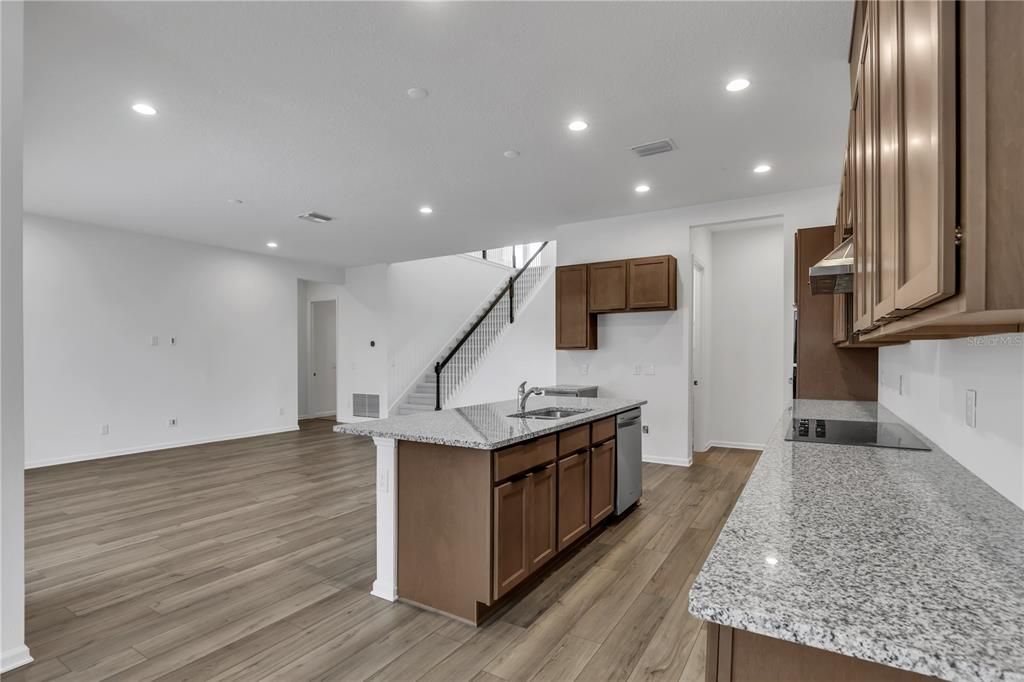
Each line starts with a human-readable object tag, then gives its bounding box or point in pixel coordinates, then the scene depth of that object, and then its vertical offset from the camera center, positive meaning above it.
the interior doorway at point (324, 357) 10.25 -0.37
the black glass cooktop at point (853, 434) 2.20 -0.46
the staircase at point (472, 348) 9.03 -0.16
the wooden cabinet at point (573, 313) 6.00 +0.32
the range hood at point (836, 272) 1.80 +0.25
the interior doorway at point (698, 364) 6.36 -0.32
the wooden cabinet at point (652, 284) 5.51 +0.62
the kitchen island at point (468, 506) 2.43 -0.88
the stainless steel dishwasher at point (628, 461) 3.90 -0.99
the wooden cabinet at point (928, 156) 0.69 +0.28
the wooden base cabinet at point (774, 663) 0.83 -0.57
